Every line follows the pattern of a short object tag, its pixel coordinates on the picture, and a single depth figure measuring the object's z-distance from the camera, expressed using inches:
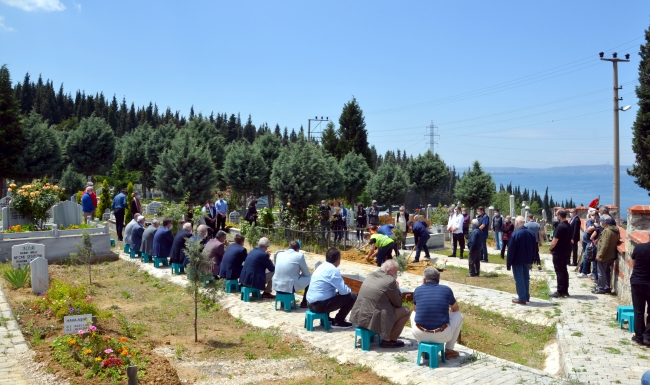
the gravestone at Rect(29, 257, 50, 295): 414.6
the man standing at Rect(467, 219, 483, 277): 545.3
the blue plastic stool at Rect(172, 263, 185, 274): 530.3
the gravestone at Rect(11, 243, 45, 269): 464.1
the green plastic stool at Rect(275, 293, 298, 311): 389.1
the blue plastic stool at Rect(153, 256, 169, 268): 566.6
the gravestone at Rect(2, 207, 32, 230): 652.1
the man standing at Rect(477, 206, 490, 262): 613.9
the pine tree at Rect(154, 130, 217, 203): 1064.8
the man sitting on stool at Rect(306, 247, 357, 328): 328.8
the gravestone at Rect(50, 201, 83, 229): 672.4
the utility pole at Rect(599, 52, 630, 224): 855.7
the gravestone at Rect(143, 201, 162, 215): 1171.9
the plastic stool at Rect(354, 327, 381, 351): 294.2
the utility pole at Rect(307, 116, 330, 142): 2113.9
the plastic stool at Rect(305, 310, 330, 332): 336.2
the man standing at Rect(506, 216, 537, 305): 399.2
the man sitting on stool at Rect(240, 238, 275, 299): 412.2
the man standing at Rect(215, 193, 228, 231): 746.8
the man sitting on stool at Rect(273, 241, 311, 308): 382.9
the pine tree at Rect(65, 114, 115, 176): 1795.0
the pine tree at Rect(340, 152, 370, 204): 1547.7
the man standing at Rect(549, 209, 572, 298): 419.2
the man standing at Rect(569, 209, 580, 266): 565.3
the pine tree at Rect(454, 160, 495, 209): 1257.4
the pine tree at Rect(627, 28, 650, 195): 1004.6
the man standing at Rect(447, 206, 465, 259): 664.4
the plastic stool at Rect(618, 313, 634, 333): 332.8
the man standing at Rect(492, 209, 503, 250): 724.7
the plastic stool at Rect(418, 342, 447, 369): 263.0
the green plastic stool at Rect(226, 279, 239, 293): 449.7
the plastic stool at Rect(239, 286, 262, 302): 418.9
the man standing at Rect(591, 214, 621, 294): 408.2
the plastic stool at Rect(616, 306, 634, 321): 336.8
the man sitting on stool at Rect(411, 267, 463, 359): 265.3
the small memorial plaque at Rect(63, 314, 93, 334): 275.6
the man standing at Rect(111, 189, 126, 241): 712.4
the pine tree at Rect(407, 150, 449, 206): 1577.3
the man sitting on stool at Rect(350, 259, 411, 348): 287.9
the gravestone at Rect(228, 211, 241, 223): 1108.5
